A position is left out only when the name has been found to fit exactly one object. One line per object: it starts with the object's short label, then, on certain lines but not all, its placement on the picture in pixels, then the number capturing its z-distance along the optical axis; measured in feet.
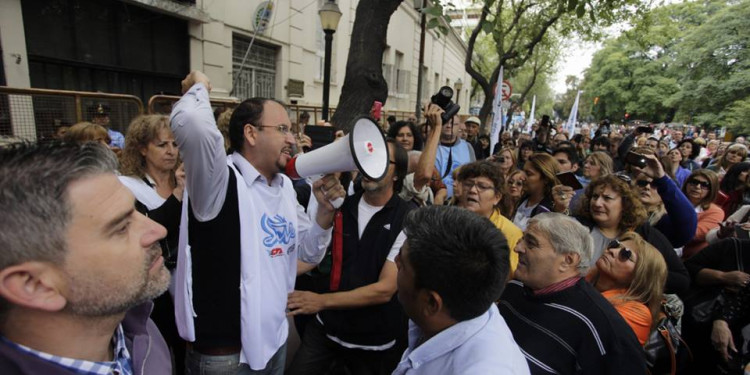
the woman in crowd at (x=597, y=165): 14.56
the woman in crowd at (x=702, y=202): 11.41
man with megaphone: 4.50
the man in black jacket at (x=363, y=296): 6.75
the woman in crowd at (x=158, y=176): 6.81
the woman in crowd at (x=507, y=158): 16.71
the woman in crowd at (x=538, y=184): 11.35
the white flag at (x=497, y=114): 25.35
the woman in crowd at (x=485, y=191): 8.82
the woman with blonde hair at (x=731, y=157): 19.29
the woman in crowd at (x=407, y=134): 14.39
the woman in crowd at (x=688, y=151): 21.97
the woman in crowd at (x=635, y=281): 6.50
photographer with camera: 15.46
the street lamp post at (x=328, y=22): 22.13
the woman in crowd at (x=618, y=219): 8.44
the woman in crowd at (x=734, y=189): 14.80
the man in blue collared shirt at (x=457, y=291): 4.04
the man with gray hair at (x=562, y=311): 5.35
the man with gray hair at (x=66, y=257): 2.68
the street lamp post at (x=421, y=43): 32.00
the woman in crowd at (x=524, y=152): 21.58
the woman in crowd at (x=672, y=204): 9.61
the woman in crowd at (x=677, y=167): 18.48
